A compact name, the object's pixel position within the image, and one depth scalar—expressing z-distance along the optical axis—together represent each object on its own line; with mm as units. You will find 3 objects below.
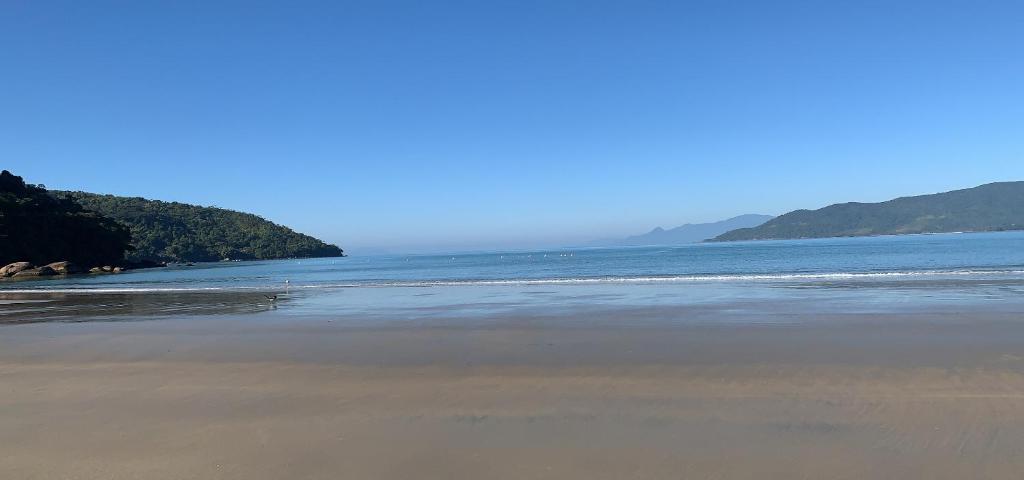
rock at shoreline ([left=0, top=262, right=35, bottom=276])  61769
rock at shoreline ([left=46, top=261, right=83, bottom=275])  65312
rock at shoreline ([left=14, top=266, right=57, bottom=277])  61459
